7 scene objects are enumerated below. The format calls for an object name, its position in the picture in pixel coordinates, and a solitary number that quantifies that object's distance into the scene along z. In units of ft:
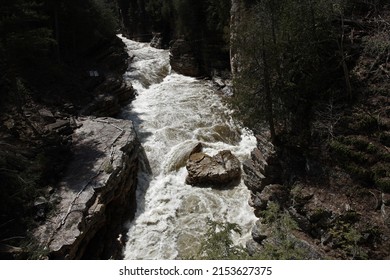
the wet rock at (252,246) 34.92
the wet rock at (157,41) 138.43
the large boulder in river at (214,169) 49.62
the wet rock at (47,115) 55.11
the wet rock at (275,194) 38.91
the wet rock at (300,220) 34.37
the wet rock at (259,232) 36.27
